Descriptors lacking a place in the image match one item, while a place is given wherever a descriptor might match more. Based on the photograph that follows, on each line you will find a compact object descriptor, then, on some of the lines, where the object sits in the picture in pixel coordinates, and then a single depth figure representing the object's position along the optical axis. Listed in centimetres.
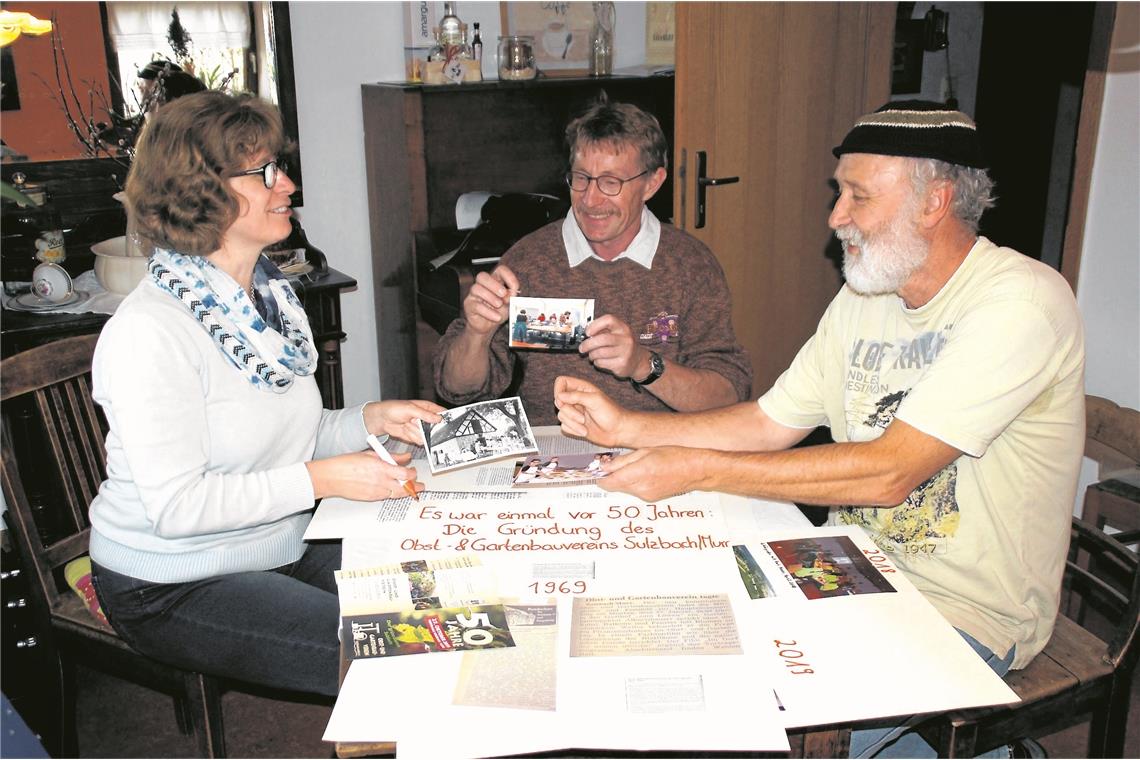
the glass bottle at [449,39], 345
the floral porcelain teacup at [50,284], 271
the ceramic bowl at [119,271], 277
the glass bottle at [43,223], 284
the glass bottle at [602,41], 372
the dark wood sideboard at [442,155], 335
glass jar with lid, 349
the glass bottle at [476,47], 352
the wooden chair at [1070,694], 162
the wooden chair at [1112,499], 281
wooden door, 344
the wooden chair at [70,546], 193
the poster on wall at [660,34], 388
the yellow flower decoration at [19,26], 269
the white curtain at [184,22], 303
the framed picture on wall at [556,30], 368
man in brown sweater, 245
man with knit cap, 161
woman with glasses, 171
